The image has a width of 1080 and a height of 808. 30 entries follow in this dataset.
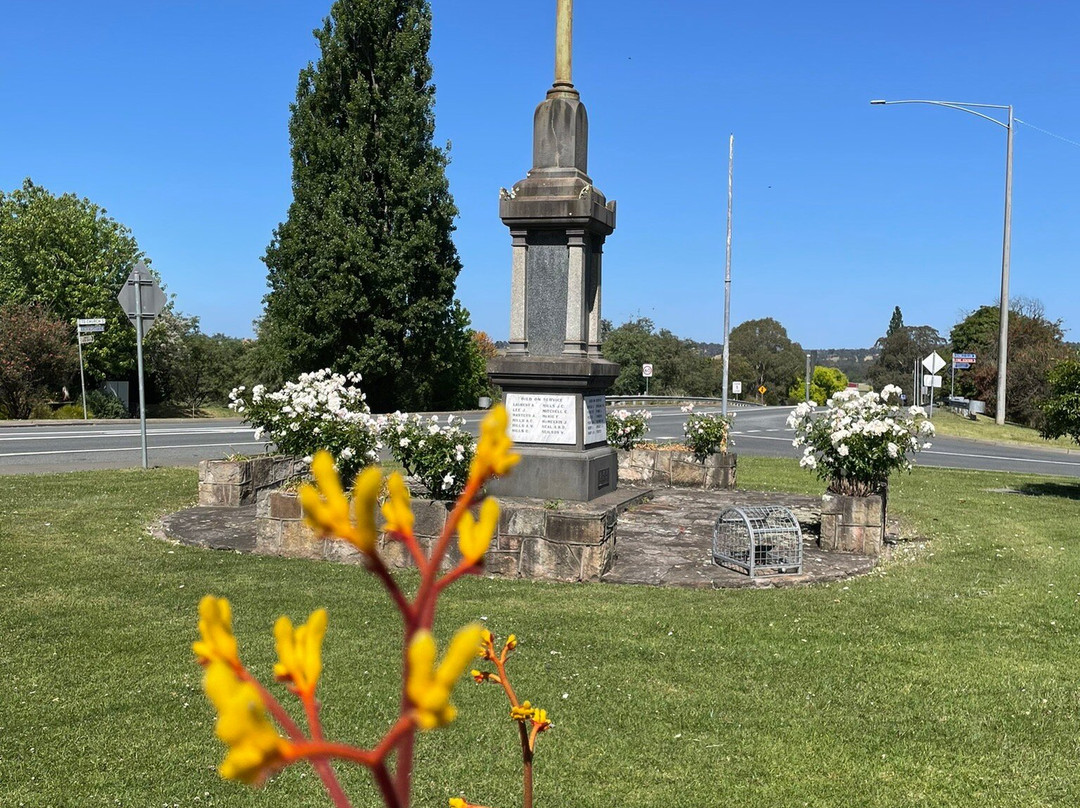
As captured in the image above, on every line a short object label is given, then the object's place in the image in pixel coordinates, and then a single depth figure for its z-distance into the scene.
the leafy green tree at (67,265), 40.41
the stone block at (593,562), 8.16
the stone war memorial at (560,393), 9.91
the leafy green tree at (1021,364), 41.91
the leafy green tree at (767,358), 108.50
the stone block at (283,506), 8.98
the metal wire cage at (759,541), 8.52
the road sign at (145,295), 15.26
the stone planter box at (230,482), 12.13
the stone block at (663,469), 14.95
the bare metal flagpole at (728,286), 24.75
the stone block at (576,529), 8.14
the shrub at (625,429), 14.62
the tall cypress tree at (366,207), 33.09
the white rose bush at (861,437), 9.64
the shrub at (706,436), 14.68
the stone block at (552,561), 8.20
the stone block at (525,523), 8.32
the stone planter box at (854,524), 9.62
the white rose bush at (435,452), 8.78
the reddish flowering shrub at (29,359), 34.12
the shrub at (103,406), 36.81
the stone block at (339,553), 8.82
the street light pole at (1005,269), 29.70
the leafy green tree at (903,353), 95.62
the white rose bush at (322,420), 10.02
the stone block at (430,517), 8.31
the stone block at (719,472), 14.73
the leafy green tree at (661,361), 79.03
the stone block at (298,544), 8.95
